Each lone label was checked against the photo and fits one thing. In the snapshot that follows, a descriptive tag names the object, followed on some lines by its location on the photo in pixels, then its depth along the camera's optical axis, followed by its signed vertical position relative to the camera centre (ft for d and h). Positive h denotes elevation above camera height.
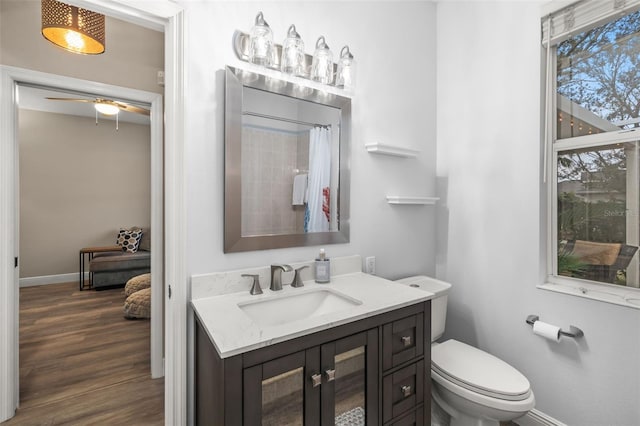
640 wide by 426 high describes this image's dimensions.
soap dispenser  5.06 -1.03
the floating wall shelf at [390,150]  5.90 +1.27
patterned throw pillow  15.85 -1.59
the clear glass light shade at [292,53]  4.69 +2.56
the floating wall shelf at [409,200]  6.24 +0.24
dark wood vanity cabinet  2.92 -1.93
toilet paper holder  4.91 -2.05
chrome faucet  4.56 -1.00
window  4.70 +1.05
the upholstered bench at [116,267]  14.05 -2.78
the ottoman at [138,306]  10.25 -3.35
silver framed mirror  4.46 +0.80
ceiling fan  11.38 +4.22
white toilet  4.27 -2.68
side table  14.46 -2.15
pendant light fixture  5.10 +3.28
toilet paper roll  5.02 -2.08
